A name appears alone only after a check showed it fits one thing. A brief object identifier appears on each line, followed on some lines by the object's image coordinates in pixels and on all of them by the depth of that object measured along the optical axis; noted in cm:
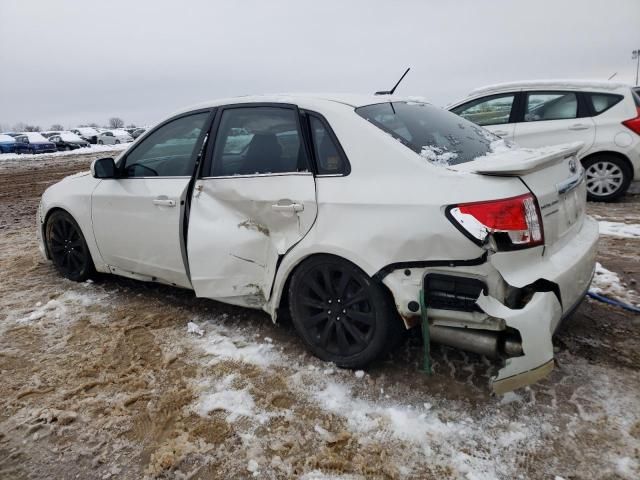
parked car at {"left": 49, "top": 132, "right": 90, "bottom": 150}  3456
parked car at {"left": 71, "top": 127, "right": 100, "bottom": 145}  4292
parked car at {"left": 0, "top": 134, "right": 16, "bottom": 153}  3034
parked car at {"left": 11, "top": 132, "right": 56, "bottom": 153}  3017
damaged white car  235
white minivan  666
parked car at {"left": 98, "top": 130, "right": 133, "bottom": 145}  4162
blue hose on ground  338
